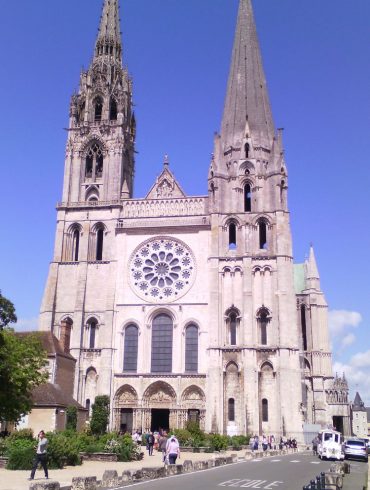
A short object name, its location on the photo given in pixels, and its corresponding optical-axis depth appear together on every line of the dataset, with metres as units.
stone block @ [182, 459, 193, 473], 22.12
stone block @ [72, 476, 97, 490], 15.30
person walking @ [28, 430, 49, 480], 18.03
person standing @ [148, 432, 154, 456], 31.38
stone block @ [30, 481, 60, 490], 13.19
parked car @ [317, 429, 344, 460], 31.03
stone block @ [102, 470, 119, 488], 16.55
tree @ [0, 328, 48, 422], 24.70
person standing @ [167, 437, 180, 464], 22.17
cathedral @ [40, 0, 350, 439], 46.47
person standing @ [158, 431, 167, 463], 33.47
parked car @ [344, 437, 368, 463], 33.16
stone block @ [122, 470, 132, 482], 17.59
